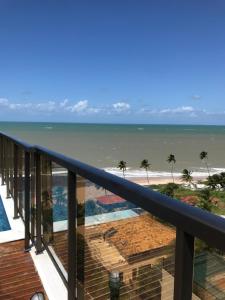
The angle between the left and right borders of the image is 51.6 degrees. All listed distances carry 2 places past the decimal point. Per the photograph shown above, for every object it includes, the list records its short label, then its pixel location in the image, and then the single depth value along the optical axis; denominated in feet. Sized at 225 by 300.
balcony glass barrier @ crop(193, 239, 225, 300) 1.91
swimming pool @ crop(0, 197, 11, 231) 7.72
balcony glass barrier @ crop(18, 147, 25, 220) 7.25
